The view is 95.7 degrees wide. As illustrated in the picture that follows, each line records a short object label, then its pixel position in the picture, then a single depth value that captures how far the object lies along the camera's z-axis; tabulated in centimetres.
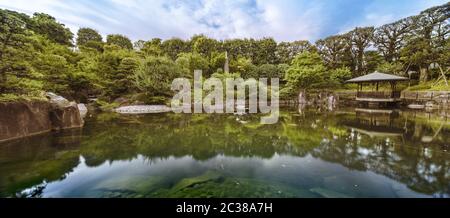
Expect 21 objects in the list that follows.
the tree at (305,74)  1622
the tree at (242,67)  2115
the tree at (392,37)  1748
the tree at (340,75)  1850
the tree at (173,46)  2421
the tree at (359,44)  1950
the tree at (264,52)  2442
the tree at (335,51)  2064
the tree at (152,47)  1984
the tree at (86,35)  2397
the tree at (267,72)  2000
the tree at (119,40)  2509
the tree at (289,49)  2370
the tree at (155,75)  1273
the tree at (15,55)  465
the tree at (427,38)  1488
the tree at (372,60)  1920
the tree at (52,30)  1558
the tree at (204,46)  2311
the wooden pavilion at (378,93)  1328
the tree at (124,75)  1384
